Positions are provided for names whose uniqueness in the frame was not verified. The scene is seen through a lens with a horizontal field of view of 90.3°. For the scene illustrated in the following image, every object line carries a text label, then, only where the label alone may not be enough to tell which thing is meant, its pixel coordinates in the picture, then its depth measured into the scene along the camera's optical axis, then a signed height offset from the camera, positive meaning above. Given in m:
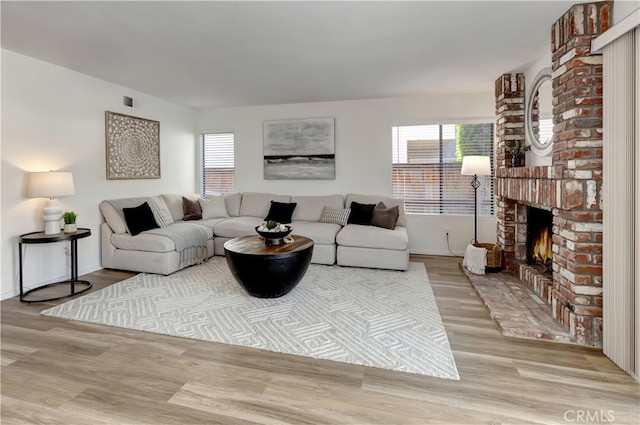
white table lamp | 3.31 +0.18
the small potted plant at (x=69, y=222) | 3.53 -0.18
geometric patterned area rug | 2.26 -0.98
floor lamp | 4.28 +0.52
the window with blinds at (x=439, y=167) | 4.94 +0.60
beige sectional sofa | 4.07 -0.42
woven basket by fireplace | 3.96 -0.69
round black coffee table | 3.00 -0.59
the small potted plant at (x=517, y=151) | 3.69 +0.62
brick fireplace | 2.28 +0.22
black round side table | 3.18 -0.44
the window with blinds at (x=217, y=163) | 6.21 +0.84
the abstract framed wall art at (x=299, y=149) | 5.56 +1.00
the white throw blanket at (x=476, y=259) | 3.91 -0.69
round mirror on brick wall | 3.28 +0.99
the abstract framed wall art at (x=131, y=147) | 4.45 +0.89
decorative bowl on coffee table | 3.37 -0.34
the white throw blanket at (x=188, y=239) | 4.14 -0.46
